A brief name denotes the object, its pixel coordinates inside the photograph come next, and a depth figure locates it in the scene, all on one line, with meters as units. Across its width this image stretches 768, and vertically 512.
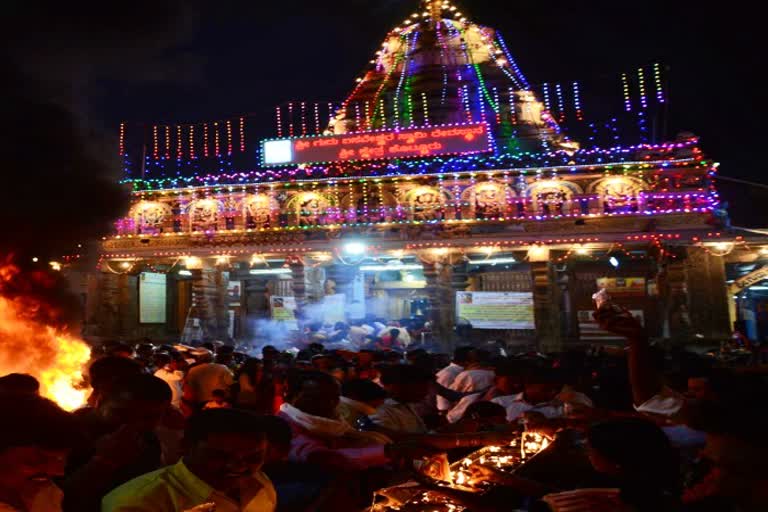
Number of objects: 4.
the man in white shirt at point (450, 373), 7.84
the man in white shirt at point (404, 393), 4.68
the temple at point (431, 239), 21.47
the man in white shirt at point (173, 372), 7.54
